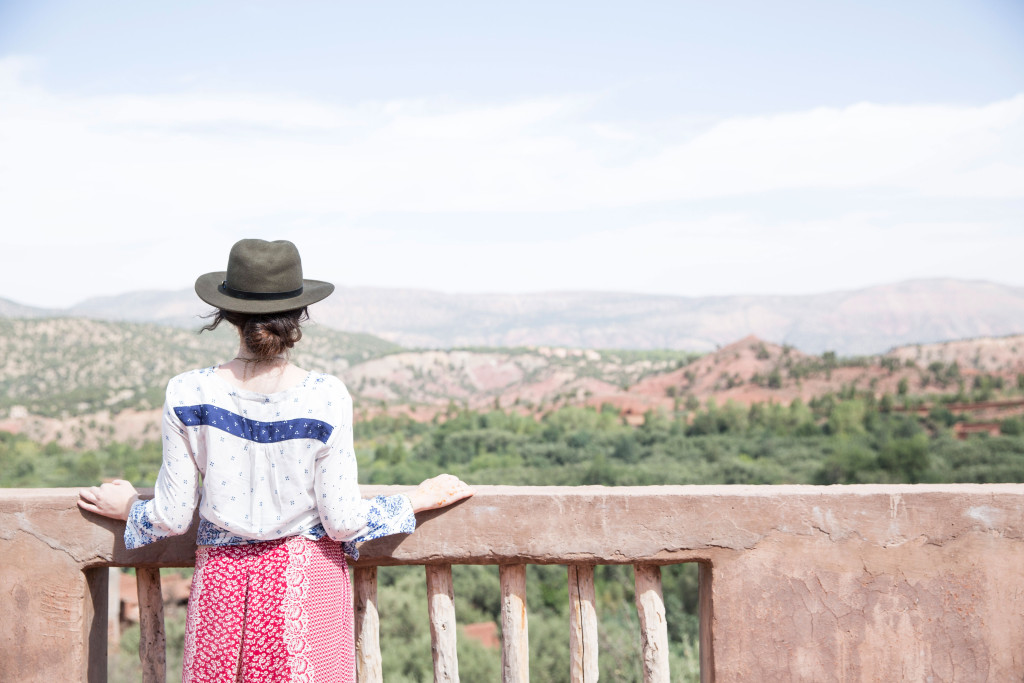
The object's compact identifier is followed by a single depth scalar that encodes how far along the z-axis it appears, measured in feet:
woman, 5.91
